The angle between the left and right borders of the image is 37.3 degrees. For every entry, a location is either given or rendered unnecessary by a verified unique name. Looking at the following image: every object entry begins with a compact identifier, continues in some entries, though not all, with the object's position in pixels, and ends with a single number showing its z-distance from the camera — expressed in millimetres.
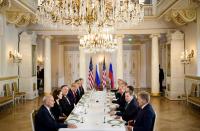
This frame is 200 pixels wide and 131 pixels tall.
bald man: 4449
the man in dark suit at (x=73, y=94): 8133
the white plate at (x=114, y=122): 4621
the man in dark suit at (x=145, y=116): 4402
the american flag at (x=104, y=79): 14941
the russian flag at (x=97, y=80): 15798
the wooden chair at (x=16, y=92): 12464
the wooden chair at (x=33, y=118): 4522
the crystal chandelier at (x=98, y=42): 10242
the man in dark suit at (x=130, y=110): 5875
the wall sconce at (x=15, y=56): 12808
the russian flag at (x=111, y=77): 15558
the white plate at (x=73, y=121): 4727
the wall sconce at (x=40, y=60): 19088
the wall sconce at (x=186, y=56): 12326
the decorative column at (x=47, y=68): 15477
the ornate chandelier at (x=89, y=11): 7586
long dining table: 4359
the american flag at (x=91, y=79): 14680
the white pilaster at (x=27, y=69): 14133
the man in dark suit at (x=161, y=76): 16844
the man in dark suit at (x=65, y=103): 6914
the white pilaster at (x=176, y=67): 13703
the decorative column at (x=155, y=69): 15117
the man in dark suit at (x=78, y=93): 9417
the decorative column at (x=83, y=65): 15328
